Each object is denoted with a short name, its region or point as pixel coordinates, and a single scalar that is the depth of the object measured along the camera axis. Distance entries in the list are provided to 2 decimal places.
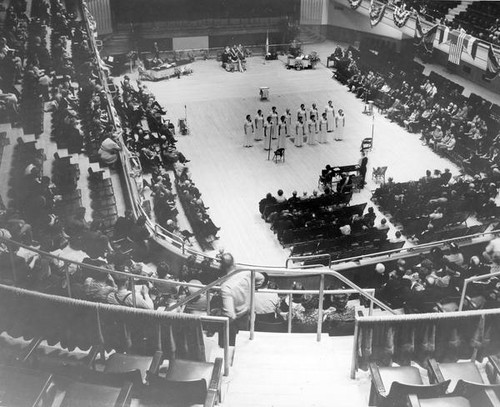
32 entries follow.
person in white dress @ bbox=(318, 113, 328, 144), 21.66
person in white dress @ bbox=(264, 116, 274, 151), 20.86
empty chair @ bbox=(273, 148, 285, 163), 19.92
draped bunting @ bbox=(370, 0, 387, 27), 28.57
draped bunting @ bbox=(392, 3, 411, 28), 26.86
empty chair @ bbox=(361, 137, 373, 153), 20.40
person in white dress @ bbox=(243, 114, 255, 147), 21.34
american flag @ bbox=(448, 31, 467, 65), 23.17
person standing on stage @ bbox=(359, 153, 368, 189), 17.90
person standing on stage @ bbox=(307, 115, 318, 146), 21.50
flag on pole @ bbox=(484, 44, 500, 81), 21.02
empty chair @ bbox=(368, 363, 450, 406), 5.64
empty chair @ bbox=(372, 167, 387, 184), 18.31
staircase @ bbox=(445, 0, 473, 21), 25.94
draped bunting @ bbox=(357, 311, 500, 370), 6.32
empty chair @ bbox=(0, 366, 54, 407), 5.57
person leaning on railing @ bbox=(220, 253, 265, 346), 7.79
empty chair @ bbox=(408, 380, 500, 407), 5.57
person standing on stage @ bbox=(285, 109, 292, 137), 22.02
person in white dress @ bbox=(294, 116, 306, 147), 21.42
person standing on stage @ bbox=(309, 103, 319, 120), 21.52
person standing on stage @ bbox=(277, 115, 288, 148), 21.16
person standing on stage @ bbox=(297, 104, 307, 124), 21.43
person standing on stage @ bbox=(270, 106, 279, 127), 21.38
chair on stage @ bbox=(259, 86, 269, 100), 26.29
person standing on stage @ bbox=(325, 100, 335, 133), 22.25
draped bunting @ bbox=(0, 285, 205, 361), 6.31
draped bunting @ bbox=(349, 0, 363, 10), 31.56
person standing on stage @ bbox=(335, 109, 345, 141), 21.81
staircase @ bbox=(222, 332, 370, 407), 6.11
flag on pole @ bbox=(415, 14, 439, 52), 25.11
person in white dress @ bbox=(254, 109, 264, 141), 21.62
